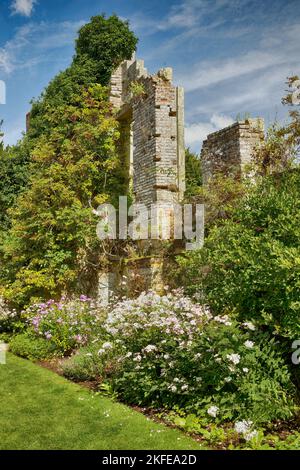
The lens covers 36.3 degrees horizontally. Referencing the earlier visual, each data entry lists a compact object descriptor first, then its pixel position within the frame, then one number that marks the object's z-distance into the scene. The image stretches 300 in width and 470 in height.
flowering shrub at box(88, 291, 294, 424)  5.16
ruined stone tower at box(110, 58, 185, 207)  10.73
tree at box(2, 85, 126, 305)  12.10
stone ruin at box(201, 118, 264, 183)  10.52
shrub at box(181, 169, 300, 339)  5.46
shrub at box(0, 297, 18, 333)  12.51
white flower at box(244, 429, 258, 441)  4.62
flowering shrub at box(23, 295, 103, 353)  9.08
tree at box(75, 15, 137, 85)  19.30
